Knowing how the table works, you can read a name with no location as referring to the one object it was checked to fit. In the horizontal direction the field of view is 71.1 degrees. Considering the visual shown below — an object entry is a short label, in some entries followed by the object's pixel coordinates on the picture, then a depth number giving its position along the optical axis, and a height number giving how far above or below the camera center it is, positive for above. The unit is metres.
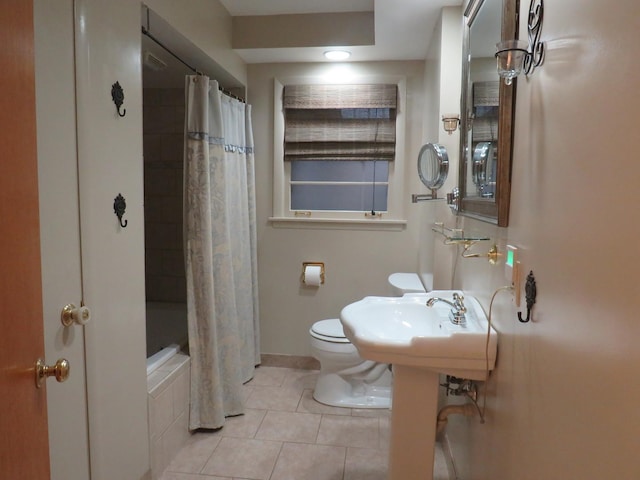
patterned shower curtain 2.45 -0.25
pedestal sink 1.51 -0.52
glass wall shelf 1.64 -0.12
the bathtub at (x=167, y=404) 2.09 -1.00
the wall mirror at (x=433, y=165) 2.18 +0.21
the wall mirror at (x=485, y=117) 1.39 +0.32
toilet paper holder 3.40 -0.47
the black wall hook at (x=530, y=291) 1.12 -0.22
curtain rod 2.12 +0.82
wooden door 0.86 -0.12
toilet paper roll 3.32 -0.53
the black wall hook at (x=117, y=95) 1.64 +0.40
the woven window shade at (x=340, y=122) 3.24 +0.61
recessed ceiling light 3.04 +1.03
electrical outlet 1.25 -0.18
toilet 2.82 -1.10
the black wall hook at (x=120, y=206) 1.67 -0.01
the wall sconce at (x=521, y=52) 1.17 +0.41
